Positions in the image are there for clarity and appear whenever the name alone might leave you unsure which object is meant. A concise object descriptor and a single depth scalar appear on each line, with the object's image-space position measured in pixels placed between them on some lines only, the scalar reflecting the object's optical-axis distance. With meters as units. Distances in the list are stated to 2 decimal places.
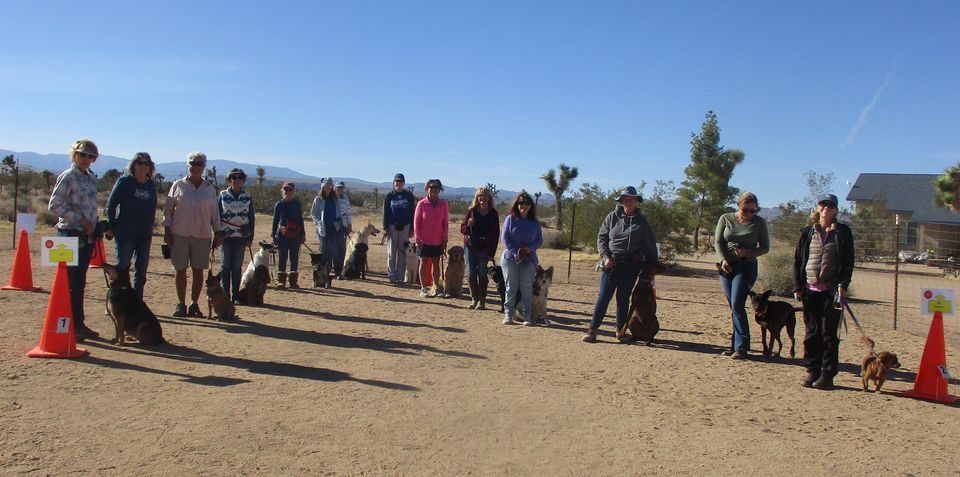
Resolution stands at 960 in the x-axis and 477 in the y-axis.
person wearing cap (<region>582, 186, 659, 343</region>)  8.54
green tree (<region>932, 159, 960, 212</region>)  29.86
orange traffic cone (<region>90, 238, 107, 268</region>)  10.96
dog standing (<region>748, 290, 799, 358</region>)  8.06
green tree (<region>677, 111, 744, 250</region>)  30.05
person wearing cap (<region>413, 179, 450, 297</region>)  11.65
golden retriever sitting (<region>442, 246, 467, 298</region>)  12.02
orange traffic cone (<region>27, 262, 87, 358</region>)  6.64
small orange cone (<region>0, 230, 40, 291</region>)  10.62
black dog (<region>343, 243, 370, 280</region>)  14.35
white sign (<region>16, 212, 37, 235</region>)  11.74
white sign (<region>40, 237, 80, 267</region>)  6.74
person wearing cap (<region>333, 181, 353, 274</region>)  13.42
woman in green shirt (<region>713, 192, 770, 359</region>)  7.94
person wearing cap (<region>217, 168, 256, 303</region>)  9.55
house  41.97
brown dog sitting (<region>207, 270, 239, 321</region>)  8.85
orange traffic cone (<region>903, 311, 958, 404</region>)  6.55
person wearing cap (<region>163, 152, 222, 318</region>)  8.59
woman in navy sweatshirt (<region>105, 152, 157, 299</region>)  7.70
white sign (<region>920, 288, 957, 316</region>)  6.91
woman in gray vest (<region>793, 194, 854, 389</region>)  6.77
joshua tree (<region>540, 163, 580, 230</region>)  40.56
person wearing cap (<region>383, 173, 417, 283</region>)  12.97
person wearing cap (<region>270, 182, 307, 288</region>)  11.85
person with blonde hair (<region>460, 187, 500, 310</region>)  10.43
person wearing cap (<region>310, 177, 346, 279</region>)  12.98
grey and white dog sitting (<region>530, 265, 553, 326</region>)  9.93
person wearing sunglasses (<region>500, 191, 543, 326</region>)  9.60
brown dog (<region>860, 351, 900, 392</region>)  6.67
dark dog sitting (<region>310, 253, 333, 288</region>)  12.48
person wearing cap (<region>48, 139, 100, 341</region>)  7.09
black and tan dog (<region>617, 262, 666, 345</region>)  8.66
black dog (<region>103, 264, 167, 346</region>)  7.17
